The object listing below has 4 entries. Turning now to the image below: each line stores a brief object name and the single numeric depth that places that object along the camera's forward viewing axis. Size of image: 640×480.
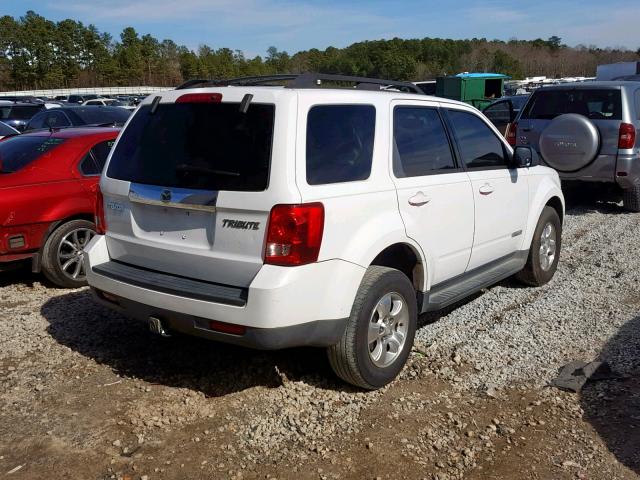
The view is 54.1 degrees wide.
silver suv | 8.54
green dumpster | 33.91
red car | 5.57
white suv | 3.31
